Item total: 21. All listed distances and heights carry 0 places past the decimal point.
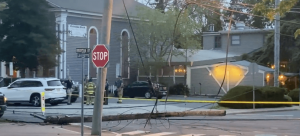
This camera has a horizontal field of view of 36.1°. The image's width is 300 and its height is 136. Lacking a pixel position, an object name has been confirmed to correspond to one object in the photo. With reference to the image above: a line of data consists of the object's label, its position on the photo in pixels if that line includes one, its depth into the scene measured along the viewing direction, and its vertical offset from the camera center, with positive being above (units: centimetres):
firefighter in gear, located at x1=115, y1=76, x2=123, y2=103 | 2954 -164
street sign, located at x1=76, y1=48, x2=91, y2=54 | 1250 +33
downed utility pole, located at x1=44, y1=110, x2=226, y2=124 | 1561 -186
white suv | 2633 -165
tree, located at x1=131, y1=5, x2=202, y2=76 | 3981 +255
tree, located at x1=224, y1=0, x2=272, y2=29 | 6074 +570
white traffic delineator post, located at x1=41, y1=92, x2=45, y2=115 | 1954 -171
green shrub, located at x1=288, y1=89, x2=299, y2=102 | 3177 -222
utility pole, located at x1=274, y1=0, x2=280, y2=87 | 2870 +57
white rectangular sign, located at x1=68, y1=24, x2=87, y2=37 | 3836 +271
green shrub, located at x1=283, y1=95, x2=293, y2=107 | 2855 -228
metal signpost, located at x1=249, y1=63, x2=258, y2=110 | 2647 -25
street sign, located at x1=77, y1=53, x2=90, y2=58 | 1265 +20
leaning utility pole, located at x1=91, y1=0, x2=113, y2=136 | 1341 -44
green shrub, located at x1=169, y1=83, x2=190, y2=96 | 4142 -239
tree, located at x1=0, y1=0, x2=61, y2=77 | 3259 +205
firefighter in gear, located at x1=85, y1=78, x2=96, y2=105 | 2669 -167
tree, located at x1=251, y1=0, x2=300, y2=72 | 3881 +142
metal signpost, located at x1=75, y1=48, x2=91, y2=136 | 1251 +28
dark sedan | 3622 -219
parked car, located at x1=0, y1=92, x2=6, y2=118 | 1788 -164
